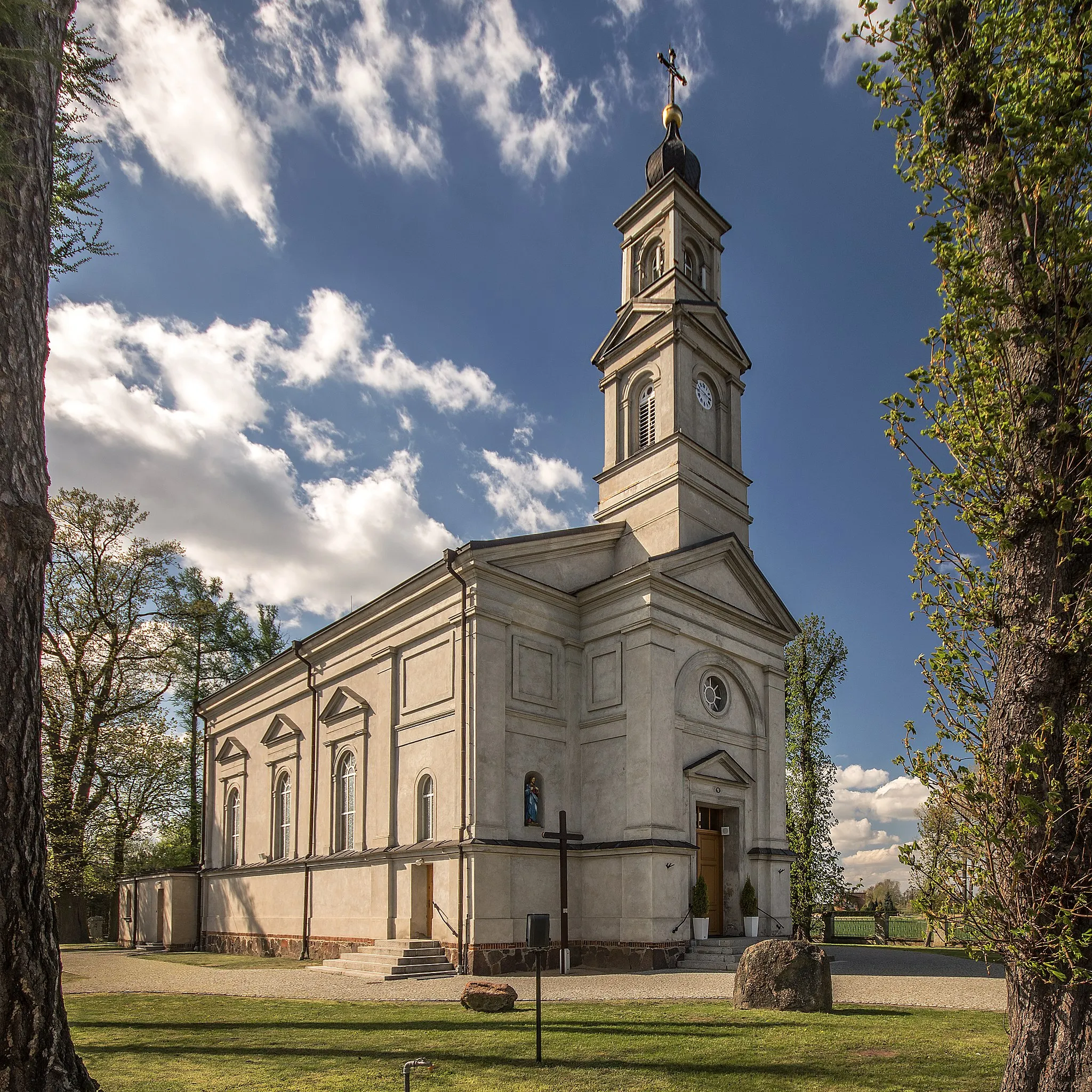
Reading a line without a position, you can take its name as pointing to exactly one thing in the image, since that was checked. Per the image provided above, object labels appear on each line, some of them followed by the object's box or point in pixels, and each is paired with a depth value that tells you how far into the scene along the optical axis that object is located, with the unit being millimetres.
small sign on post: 9312
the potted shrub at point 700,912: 20047
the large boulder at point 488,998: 12156
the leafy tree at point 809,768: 30656
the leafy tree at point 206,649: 40250
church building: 19797
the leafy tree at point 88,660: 30859
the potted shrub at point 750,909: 21438
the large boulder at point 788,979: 11617
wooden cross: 18109
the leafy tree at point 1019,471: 5949
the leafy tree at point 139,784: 31750
